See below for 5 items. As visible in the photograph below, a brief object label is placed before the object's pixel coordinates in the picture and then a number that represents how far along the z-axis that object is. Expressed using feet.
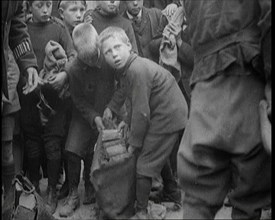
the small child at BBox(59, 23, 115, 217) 9.78
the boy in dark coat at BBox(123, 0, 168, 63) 10.70
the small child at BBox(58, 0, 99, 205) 10.46
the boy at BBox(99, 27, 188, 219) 9.39
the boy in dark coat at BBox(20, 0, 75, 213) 10.32
